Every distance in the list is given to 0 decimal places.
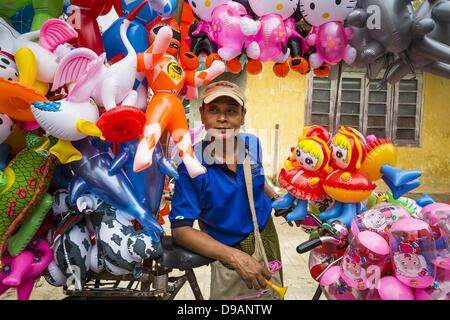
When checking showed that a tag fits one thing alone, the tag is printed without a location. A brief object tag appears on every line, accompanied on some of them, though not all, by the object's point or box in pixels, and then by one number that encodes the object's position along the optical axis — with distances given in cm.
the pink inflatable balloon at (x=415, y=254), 131
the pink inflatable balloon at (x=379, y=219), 143
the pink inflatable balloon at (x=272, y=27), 195
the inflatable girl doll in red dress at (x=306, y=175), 173
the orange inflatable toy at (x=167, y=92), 143
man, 154
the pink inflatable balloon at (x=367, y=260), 137
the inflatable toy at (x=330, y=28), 189
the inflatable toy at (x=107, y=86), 134
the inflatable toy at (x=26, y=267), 143
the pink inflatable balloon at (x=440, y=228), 130
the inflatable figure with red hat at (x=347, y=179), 165
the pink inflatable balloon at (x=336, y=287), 147
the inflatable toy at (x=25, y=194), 137
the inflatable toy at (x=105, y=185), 147
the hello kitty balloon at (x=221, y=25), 192
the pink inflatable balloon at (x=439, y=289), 132
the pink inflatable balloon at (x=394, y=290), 134
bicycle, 156
